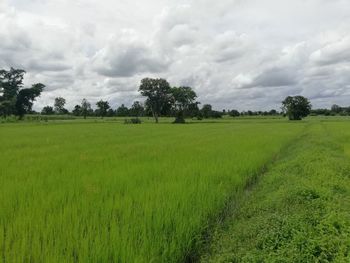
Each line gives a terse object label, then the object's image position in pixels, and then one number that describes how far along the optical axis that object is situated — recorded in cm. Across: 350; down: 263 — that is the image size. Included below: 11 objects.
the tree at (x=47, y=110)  12127
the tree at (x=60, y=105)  13062
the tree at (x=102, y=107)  11256
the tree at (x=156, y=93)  7769
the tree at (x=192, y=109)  8200
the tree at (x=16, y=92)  7969
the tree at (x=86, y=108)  11699
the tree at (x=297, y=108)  9288
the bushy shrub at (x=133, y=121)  6812
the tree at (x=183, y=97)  7967
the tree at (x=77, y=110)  11996
